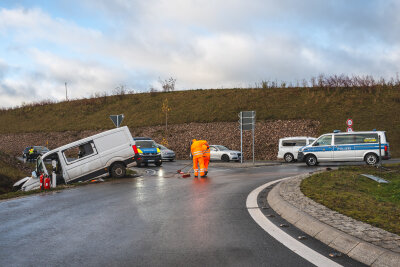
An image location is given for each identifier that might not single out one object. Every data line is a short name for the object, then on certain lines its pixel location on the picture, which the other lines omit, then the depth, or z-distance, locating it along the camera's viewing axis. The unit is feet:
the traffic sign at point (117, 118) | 66.30
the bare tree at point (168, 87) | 190.49
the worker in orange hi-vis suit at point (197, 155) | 48.96
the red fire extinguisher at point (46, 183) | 42.95
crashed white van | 48.67
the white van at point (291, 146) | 88.20
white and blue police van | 69.97
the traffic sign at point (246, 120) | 79.46
